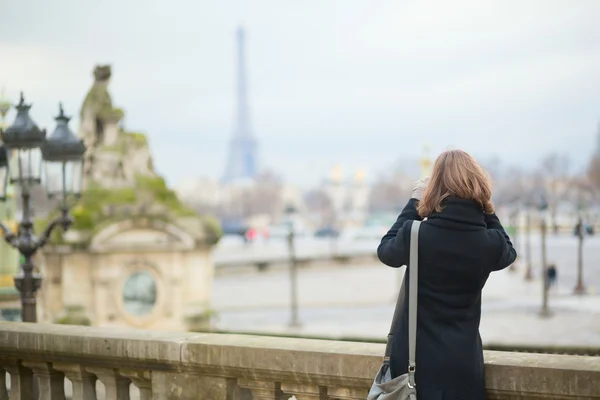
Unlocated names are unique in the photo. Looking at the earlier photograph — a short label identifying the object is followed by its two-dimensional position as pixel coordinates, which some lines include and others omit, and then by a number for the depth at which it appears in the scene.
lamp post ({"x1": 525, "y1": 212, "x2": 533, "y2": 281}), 42.31
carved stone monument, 19.29
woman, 4.05
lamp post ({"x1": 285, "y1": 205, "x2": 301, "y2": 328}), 27.43
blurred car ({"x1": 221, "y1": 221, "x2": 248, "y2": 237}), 106.43
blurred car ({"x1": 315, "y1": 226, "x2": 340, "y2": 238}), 96.19
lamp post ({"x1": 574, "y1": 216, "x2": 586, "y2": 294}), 34.72
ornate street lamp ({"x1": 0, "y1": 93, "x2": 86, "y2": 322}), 10.12
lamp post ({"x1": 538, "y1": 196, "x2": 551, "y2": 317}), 28.17
